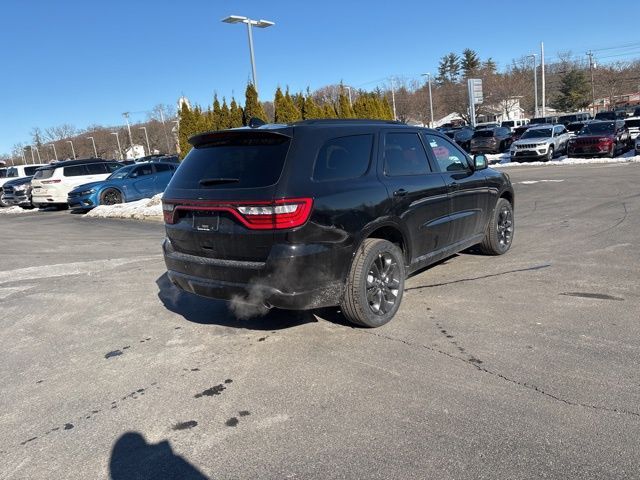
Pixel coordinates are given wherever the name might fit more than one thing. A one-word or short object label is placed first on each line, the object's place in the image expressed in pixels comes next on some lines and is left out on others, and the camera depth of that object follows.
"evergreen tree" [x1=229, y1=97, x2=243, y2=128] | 22.56
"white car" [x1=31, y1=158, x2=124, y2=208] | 19.12
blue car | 17.23
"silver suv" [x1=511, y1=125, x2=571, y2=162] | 24.30
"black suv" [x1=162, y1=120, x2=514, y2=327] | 3.88
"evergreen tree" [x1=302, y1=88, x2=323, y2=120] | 24.95
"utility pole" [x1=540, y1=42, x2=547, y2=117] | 48.28
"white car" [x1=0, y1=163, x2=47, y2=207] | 27.61
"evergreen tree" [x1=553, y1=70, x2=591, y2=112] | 71.88
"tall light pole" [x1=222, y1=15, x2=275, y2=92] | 18.56
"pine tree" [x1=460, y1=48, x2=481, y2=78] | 103.07
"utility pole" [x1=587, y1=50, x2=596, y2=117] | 64.84
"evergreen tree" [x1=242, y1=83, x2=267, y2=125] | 21.31
